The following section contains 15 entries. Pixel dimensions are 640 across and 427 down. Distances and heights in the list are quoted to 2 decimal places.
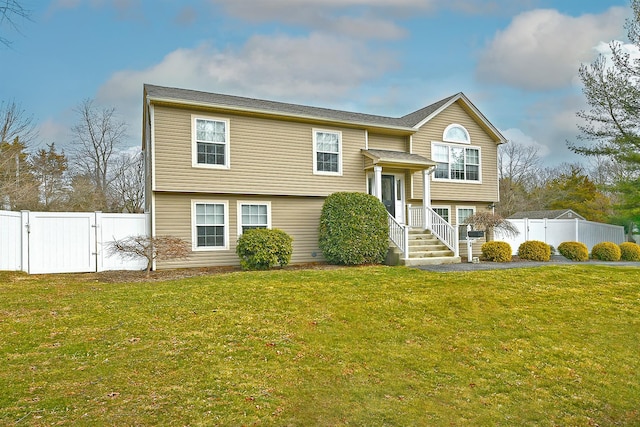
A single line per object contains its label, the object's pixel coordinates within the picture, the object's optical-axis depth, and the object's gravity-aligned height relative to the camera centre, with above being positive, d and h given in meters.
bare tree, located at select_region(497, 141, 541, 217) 36.44 +5.39
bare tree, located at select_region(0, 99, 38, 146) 19.20 +5.46
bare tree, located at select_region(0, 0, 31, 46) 4.55 +2.60
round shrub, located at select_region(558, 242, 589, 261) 15.64 -1.13
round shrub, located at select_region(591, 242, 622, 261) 16.03 -1.22
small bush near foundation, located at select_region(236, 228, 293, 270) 11.08 -0.59
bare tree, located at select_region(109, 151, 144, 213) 25.72 +3.19
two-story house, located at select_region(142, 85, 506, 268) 11.97 +2.11
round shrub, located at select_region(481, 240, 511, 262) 14.21 -1.01
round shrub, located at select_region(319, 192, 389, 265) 12.12 -0.08
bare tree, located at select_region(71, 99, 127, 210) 25.14 +6.01
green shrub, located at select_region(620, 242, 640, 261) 16.41 -1.26
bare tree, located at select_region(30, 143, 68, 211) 21.95 +3.25
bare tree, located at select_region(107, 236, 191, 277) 10.22 -0.46
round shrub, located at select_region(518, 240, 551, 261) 14.92 -1.05
